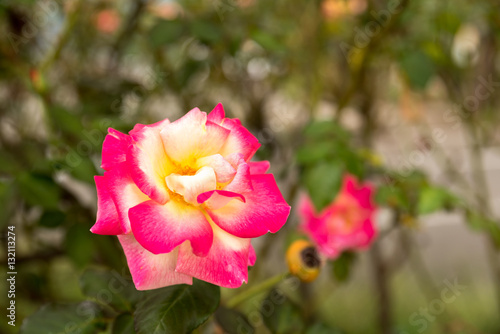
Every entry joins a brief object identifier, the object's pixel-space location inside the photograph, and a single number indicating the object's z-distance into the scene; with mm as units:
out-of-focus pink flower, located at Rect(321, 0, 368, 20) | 1604
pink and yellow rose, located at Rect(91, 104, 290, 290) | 334
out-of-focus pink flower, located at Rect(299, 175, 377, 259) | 1001
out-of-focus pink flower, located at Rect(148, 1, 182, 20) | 1143
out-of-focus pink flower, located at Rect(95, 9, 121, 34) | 1632
